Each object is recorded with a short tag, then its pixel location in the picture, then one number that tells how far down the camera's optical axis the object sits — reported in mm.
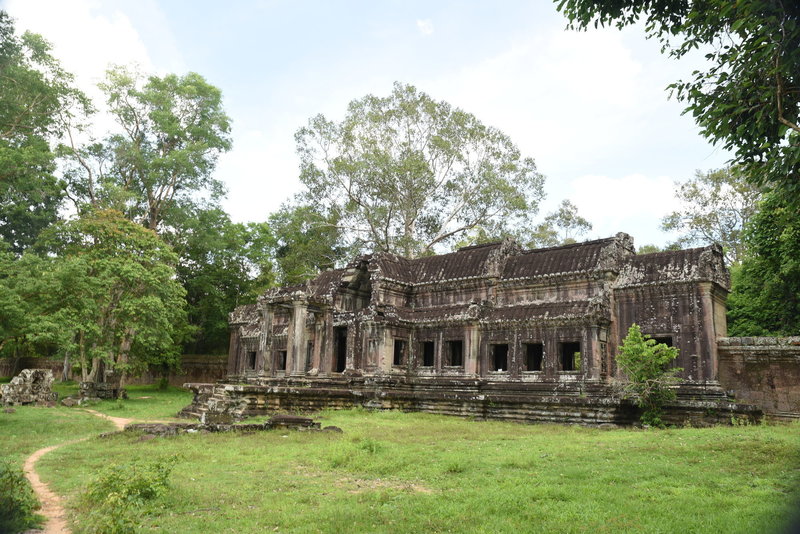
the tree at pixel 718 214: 33375
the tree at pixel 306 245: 38406
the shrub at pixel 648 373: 16047
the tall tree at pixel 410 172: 35344
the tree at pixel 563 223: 43188
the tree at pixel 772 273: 19578
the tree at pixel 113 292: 24656
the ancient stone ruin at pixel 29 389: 23516
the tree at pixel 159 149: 35406
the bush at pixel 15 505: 6119
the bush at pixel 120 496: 6258
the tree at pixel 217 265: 37250
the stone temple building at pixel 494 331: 18344
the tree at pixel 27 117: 22188
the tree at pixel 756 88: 7523
